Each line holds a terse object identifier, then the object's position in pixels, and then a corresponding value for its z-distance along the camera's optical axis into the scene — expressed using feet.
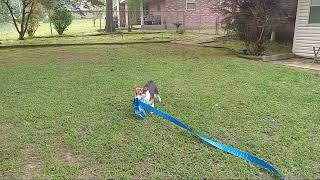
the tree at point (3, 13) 56.08
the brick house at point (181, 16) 78.07
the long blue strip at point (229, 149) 8.95
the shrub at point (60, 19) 63.52
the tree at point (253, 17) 28.25
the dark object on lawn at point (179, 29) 62.31
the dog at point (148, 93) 13.29
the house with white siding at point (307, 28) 28.25
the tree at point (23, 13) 54.80
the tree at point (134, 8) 82.87
